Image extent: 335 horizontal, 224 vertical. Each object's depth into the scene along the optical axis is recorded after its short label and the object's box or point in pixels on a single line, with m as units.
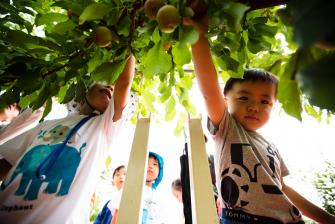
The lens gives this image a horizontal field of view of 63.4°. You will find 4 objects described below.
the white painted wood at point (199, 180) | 0.66
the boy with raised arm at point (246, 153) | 0.89
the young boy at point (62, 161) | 0.94
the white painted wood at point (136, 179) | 0.64
